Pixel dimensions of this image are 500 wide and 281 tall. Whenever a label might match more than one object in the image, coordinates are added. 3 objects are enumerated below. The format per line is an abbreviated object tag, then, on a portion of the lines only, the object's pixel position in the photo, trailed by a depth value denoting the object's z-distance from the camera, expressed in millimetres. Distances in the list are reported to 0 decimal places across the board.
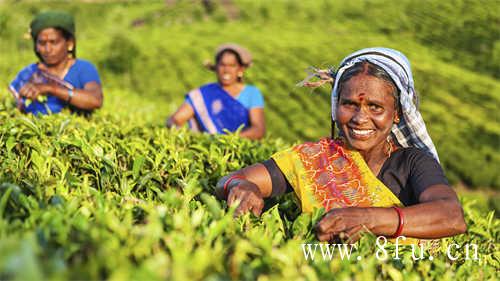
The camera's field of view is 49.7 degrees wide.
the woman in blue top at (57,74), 4918
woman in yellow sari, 2480
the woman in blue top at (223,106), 6133
